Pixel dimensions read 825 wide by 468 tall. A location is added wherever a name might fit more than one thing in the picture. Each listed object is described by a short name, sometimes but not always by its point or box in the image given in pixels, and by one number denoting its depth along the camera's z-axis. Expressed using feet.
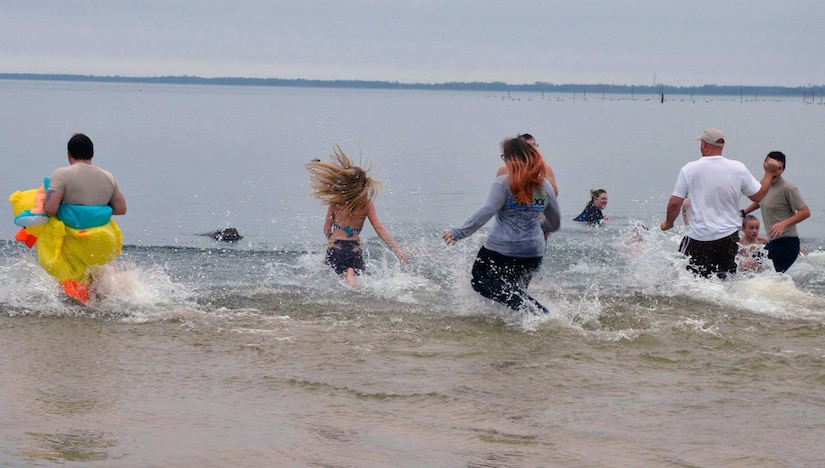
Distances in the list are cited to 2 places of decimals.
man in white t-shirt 59.00
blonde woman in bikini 62.54
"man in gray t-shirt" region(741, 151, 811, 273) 66.08
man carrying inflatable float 55.57
